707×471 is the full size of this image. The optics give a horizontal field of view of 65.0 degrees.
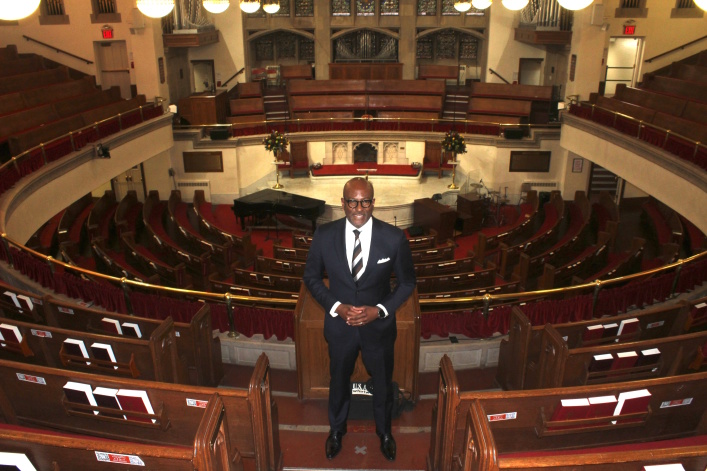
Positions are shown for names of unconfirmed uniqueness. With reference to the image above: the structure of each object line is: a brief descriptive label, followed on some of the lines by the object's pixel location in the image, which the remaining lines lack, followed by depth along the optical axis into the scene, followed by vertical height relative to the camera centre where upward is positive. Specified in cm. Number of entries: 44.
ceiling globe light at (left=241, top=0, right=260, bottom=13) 1538 +199
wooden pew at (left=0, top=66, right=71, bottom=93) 1188 +4
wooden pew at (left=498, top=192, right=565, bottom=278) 1025 -316
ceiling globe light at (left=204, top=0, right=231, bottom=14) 1400 +182
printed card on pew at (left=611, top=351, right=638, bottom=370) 408 -200
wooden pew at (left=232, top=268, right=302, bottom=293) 826 -296
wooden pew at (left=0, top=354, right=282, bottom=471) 332 -201
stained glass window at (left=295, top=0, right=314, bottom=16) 1842 +230
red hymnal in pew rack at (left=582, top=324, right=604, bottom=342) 480 -213
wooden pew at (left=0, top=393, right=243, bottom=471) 257 -169
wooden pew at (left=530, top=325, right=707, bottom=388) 406 -203
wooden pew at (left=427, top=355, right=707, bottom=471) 330 -206
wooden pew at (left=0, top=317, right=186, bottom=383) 411 -201
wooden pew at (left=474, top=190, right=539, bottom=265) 1096 -319
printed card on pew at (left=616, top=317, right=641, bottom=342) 495 -215
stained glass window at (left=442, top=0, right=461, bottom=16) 1819 +223
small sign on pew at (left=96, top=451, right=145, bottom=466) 266 -176
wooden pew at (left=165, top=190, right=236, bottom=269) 1048 -328
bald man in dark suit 356 -132
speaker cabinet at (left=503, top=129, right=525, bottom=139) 1525 -145
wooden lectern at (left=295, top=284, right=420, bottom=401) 435 -210
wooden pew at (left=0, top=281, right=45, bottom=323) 530 -209
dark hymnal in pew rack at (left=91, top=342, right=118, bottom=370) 414 -196
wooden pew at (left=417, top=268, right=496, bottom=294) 847 -302
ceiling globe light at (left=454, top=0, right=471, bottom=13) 1577 +200
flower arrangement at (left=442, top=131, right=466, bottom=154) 1477 -168
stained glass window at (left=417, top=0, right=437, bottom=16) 1831 +228
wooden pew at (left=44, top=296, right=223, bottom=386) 475 -214
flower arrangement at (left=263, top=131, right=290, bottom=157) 1493 -165
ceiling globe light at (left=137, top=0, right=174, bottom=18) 1056 +136
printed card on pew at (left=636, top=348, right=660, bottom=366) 410 -199
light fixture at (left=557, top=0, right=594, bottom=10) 835 +109
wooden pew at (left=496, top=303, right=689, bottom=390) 459 -219
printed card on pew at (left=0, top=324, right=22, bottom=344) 435 -192
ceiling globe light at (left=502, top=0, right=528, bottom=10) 1173 +154
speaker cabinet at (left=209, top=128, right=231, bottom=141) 1545 -146
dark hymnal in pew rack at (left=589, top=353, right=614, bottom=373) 406 -201
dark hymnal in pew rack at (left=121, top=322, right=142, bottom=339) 476 -207
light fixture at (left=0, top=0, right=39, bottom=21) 387 +49
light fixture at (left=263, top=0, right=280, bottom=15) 1612 +206
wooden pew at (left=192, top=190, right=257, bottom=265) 1070 -319
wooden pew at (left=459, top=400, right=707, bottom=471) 249 -166
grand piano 1273 -283
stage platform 1419 -297
